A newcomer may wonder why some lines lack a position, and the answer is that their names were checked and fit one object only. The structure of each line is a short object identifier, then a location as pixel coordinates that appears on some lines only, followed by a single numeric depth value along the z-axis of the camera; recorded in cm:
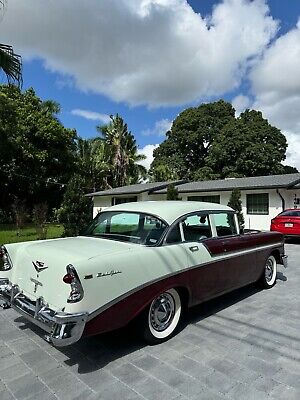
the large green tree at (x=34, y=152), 2541
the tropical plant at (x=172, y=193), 2002
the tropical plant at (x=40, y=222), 1383
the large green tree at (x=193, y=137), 3647
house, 1756
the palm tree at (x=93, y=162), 3106
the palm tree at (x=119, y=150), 3169
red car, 1252
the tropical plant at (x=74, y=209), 1156
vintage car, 304
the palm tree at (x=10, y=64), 705
